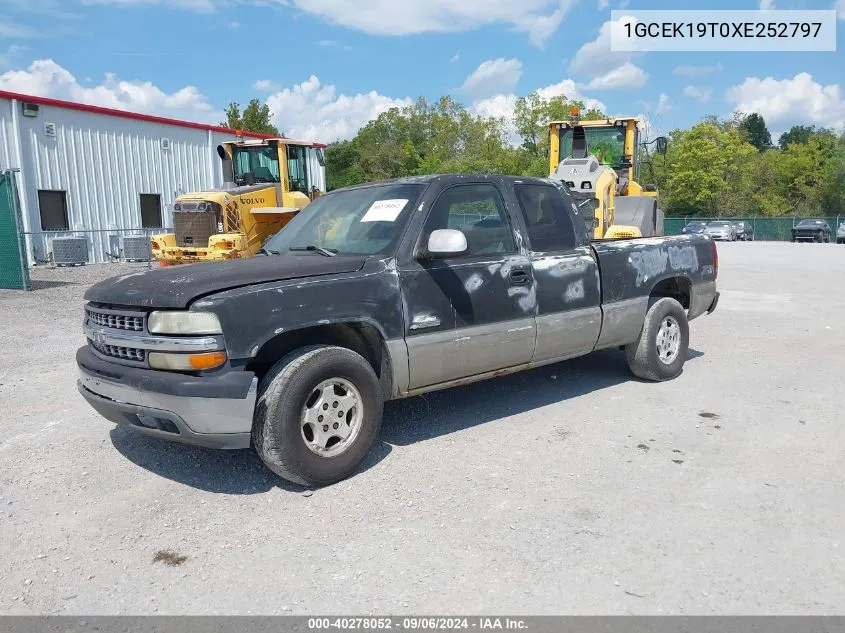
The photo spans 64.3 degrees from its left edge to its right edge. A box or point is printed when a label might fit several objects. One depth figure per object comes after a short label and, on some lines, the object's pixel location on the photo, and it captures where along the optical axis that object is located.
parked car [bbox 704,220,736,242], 39.84
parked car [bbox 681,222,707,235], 41.44
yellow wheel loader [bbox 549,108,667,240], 12.07
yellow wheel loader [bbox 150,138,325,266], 13.70
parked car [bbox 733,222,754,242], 42.72
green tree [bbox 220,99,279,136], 45.62
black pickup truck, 3.73
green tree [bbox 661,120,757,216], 54.34
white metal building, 20.28
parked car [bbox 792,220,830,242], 40.84
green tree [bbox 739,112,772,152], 109.94
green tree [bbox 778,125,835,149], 104.19
